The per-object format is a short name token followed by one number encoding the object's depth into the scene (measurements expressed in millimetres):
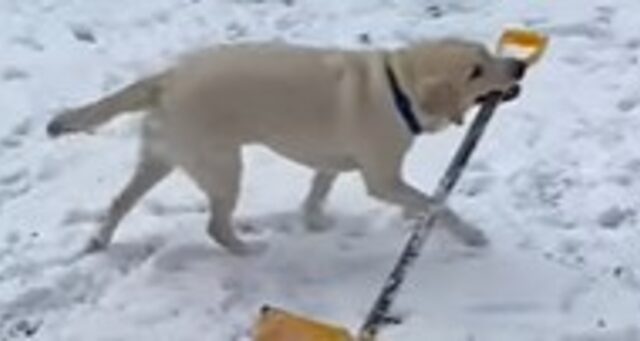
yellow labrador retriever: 4051
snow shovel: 3625
